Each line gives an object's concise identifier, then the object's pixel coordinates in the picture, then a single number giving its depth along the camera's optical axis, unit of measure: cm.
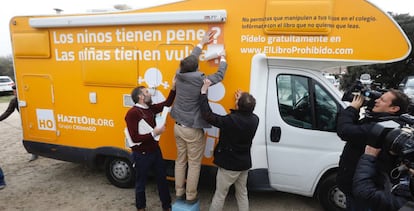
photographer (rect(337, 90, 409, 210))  216
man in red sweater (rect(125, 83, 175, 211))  322
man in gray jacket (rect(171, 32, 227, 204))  322
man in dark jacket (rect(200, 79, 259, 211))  294
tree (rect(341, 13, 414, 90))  1536
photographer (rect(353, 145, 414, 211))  160
